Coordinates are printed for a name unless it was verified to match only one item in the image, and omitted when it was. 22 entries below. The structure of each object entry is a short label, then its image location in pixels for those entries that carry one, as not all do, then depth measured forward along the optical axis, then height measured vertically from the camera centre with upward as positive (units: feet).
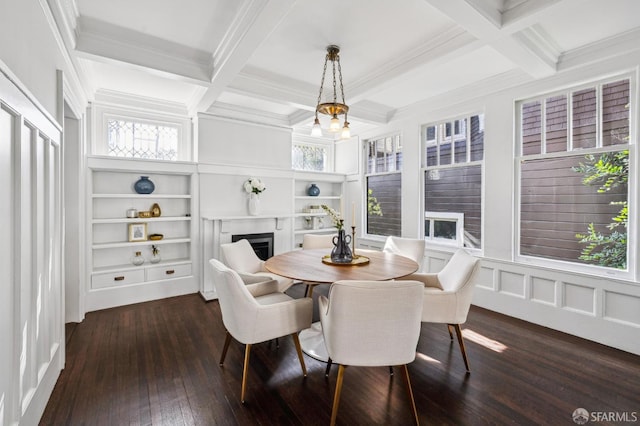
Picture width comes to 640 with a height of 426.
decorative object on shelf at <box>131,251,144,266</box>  12.71 -2.12
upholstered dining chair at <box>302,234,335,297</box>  12.98 -1.38
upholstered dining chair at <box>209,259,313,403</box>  6.48 -2.41
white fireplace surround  13.34 -0.97
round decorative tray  8.59 -1.51
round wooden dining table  7.13 -1.58
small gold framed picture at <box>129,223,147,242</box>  12.60 -0.93
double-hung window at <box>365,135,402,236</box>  15.79 +1.49
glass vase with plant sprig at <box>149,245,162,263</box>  13.16 -2.01
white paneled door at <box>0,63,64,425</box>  4.30 -0.81
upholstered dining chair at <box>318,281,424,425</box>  5.33 -2.11
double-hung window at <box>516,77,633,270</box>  9.05 +1.27
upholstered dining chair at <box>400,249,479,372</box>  7.45 -2.33
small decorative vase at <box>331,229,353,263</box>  8.84 -1.22
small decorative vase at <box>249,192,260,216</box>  14.65 +0.31
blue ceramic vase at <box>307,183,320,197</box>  17.75 +1.22
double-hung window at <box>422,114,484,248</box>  12.46 +1.41
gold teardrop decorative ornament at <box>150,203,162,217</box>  13.11 +0.02
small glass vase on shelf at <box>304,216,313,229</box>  17.83 -0.68
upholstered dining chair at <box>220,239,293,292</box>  9.30 -1.91
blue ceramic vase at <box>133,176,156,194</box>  12.60 +1.06
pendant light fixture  8.38 +2.95
